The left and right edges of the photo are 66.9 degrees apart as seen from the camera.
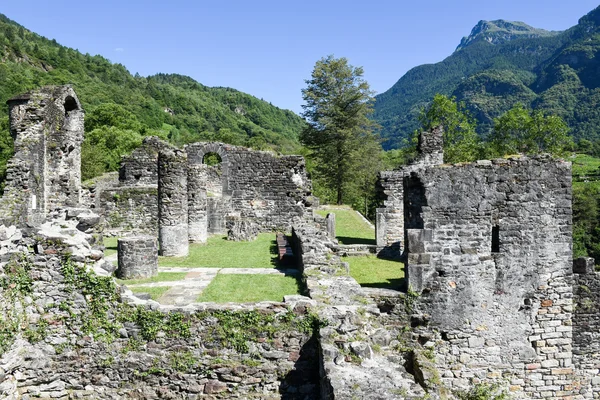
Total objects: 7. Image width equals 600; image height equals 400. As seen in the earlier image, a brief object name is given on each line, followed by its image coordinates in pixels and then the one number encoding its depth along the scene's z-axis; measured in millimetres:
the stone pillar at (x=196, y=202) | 16969
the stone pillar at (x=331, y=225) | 20688
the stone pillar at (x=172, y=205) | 14570
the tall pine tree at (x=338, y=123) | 40844
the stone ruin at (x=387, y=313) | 7461
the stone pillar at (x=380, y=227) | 19359
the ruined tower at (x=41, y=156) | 15680
